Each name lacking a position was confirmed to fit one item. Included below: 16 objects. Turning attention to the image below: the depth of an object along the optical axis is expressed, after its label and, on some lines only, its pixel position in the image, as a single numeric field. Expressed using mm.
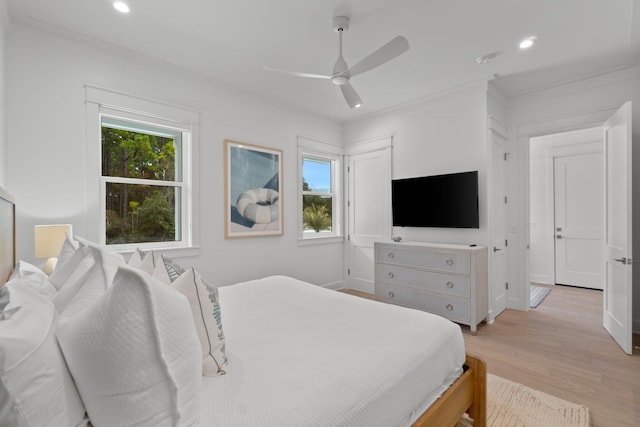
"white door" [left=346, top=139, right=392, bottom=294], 4293
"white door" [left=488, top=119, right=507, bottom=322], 3359
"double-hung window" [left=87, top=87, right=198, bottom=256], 2605
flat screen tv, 3369
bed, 711
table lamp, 2090
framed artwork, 3453
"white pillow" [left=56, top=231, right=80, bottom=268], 1644
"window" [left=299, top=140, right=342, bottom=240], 4406
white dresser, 3059
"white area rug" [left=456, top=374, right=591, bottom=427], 1740
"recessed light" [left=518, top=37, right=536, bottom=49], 2535
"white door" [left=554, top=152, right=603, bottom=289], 4586
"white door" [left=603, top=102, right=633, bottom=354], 2562
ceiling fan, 1977
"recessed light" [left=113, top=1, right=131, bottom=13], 2072
